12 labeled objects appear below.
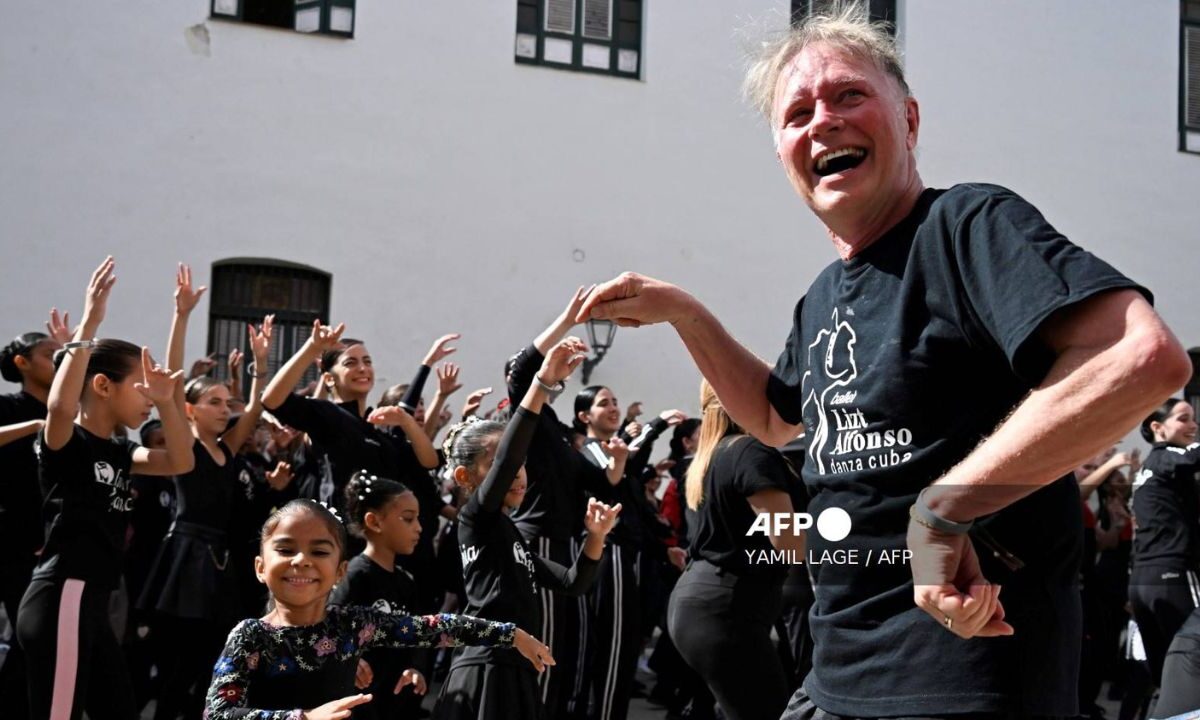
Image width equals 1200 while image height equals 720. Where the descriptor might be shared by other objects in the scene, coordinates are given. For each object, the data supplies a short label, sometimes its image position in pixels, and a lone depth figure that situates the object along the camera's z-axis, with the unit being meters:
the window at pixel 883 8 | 14.83
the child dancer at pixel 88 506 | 5.36
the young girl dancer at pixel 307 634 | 4.08
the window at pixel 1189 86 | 16.38
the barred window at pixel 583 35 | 14.15
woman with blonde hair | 5.41
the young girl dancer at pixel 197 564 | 7.11
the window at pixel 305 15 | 13.29
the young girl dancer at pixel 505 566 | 5.36
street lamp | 13.30
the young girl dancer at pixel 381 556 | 5.86
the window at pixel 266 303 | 13.07
